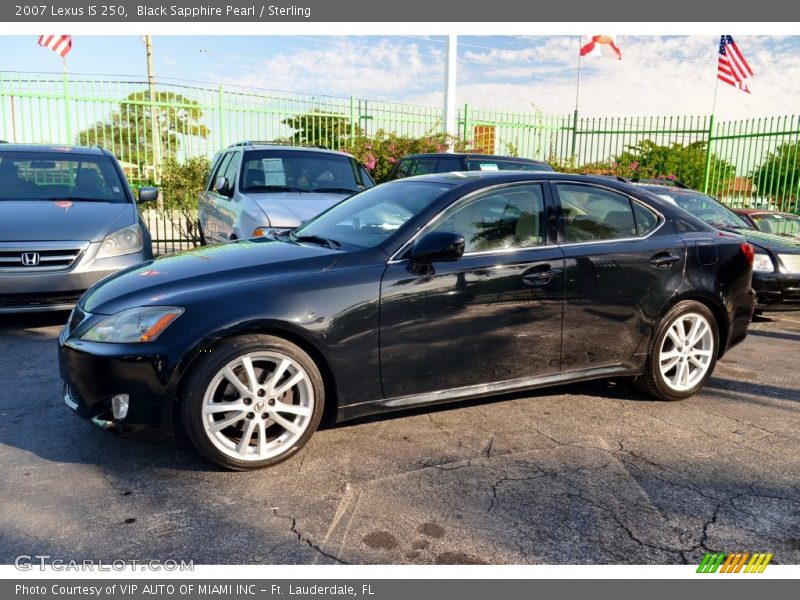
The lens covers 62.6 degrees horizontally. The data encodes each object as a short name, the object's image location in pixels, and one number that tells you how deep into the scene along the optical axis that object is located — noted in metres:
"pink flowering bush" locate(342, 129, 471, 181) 15.34
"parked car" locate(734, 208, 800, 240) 9.42
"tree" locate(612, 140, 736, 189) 15.99
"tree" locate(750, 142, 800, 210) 13.17
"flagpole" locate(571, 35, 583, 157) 18.30
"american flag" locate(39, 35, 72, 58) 14.30
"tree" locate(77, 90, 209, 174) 12.89
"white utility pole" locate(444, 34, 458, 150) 15.27
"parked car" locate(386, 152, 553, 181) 9.46
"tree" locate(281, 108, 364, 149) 15.02
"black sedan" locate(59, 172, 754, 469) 3.32
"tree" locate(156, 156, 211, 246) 12.54
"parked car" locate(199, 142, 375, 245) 6.91
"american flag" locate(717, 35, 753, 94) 14.91
